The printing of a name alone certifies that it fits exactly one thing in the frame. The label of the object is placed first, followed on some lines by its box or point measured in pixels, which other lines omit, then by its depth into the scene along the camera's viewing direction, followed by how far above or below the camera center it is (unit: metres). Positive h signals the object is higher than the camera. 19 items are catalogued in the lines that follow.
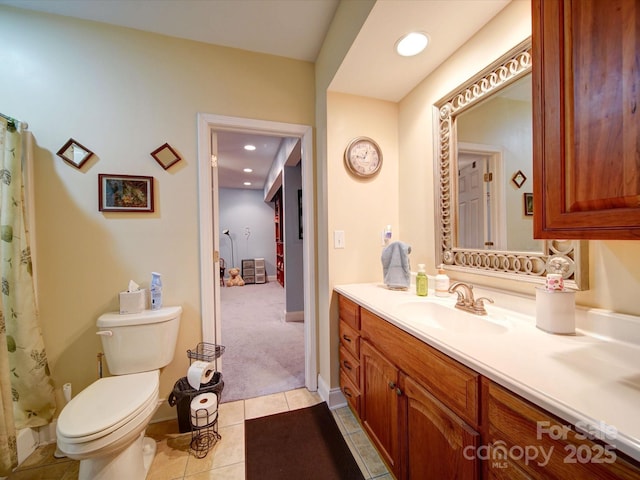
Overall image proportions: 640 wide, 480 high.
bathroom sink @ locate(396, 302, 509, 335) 0.99 -0.38
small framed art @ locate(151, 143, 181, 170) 1.67 +0.59
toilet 1.02 -0.76
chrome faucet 1.08 -0.30
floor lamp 6.75 -0.49
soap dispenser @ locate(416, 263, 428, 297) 1.40 -0.27
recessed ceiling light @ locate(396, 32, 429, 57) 1.27 +1.03
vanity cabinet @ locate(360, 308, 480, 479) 0.73 -0.62
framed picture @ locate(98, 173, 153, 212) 1.58 +0.32
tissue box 1.50 -0.37
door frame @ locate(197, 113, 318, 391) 1.74 +0.12
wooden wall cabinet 0.53 +0.28
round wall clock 1.74 +0.58
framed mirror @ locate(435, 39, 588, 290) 1.02 +0.27
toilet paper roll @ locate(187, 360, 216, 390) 1.52 -0.83
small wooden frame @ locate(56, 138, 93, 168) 1.53 +0.56
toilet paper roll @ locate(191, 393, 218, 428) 1.42 -0.99
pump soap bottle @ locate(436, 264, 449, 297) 1.36 -0.27
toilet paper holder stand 1.42 -1.07
